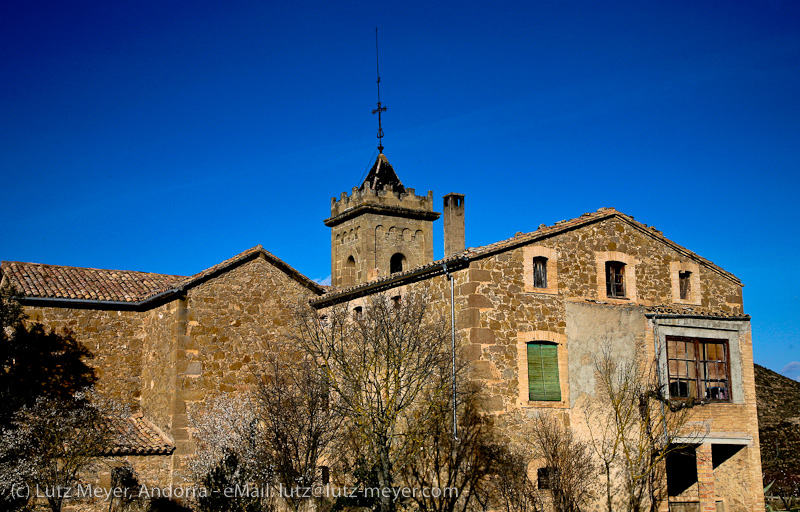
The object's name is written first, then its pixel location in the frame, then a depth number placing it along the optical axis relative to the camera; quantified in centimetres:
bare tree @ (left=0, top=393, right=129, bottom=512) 1888
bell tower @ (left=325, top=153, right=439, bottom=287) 3506
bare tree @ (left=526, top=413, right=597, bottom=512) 1983
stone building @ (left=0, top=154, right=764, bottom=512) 2055
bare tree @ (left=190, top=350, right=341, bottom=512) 1816
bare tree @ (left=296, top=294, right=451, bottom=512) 1794
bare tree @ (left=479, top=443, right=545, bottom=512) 1933
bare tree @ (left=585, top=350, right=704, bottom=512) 2091
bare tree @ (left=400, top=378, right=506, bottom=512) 1941
